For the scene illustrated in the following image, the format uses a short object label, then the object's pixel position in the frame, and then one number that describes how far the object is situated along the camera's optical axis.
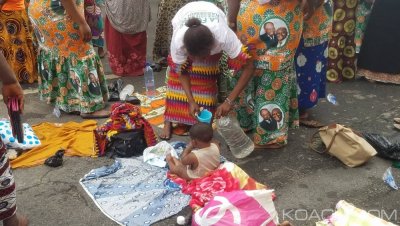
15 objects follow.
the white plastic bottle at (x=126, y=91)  5.47
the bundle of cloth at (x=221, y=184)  3.22
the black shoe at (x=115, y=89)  5.40
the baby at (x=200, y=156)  3.57
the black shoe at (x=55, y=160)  3.91
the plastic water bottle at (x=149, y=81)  5.61
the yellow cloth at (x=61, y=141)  4.03
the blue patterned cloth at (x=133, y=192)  3.26
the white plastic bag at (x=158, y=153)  3.93
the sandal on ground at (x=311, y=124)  4.63
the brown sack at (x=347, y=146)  3.80
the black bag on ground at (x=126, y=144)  4.00
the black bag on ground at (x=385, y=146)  3.94
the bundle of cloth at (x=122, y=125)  4.06
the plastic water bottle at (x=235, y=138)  4.06
